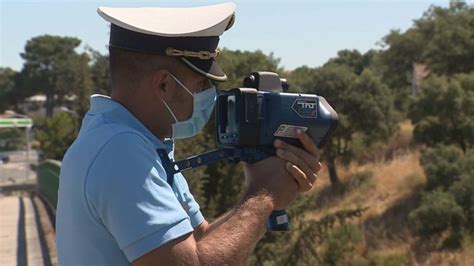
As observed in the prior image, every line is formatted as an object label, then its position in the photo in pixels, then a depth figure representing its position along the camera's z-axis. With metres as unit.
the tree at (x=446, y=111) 25.45
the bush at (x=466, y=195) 21.02
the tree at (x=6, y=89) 60.53
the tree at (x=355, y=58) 65.22
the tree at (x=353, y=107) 32.34
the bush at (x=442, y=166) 22.91
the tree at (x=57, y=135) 22.35
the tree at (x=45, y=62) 61.72
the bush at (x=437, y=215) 21.06
